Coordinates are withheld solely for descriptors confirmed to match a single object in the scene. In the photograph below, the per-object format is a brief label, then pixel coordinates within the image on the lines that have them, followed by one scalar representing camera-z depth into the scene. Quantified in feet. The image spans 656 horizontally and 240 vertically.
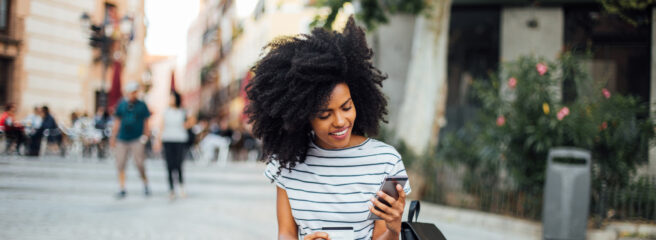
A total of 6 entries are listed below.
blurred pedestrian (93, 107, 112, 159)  51.04
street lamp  43.90
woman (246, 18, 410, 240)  7.13
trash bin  20.42
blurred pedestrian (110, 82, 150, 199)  26.94
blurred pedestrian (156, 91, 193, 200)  27.94
